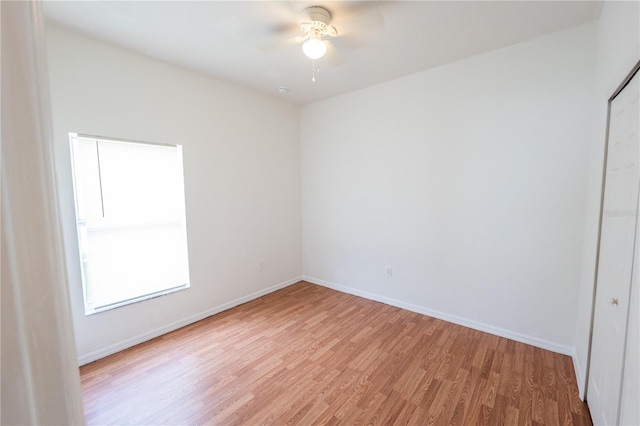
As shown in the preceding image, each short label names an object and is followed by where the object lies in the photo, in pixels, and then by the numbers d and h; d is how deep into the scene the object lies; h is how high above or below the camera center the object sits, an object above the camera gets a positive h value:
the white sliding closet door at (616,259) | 1.31 -0.38
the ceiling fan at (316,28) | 1.94 +1.23
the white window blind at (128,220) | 2.33 -0.24
